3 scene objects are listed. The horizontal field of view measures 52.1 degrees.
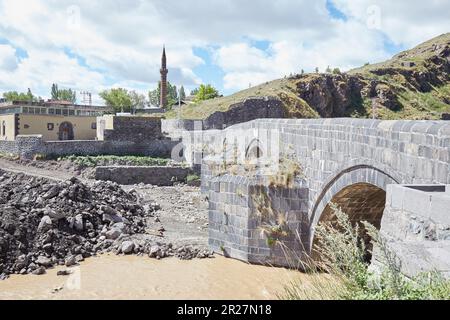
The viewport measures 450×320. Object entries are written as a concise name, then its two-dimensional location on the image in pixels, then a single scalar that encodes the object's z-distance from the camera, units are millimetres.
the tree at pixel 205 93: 60156
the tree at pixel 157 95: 90700
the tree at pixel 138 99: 86700
